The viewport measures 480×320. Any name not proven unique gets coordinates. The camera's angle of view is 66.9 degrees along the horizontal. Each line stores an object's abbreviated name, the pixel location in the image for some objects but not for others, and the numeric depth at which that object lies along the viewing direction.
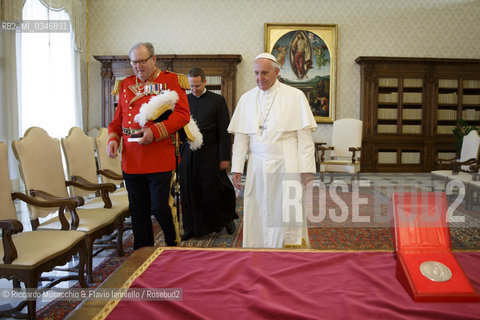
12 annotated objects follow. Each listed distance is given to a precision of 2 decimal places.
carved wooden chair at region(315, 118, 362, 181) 7.27
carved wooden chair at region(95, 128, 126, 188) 4.09
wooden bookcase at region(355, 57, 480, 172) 9.29
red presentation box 0.97
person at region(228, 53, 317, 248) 2.92
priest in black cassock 4.10
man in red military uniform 2.72
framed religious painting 9.44
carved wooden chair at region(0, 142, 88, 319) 2.10
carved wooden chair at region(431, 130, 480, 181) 5.80
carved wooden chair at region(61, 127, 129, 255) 3.43
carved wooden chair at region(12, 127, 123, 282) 2.80
